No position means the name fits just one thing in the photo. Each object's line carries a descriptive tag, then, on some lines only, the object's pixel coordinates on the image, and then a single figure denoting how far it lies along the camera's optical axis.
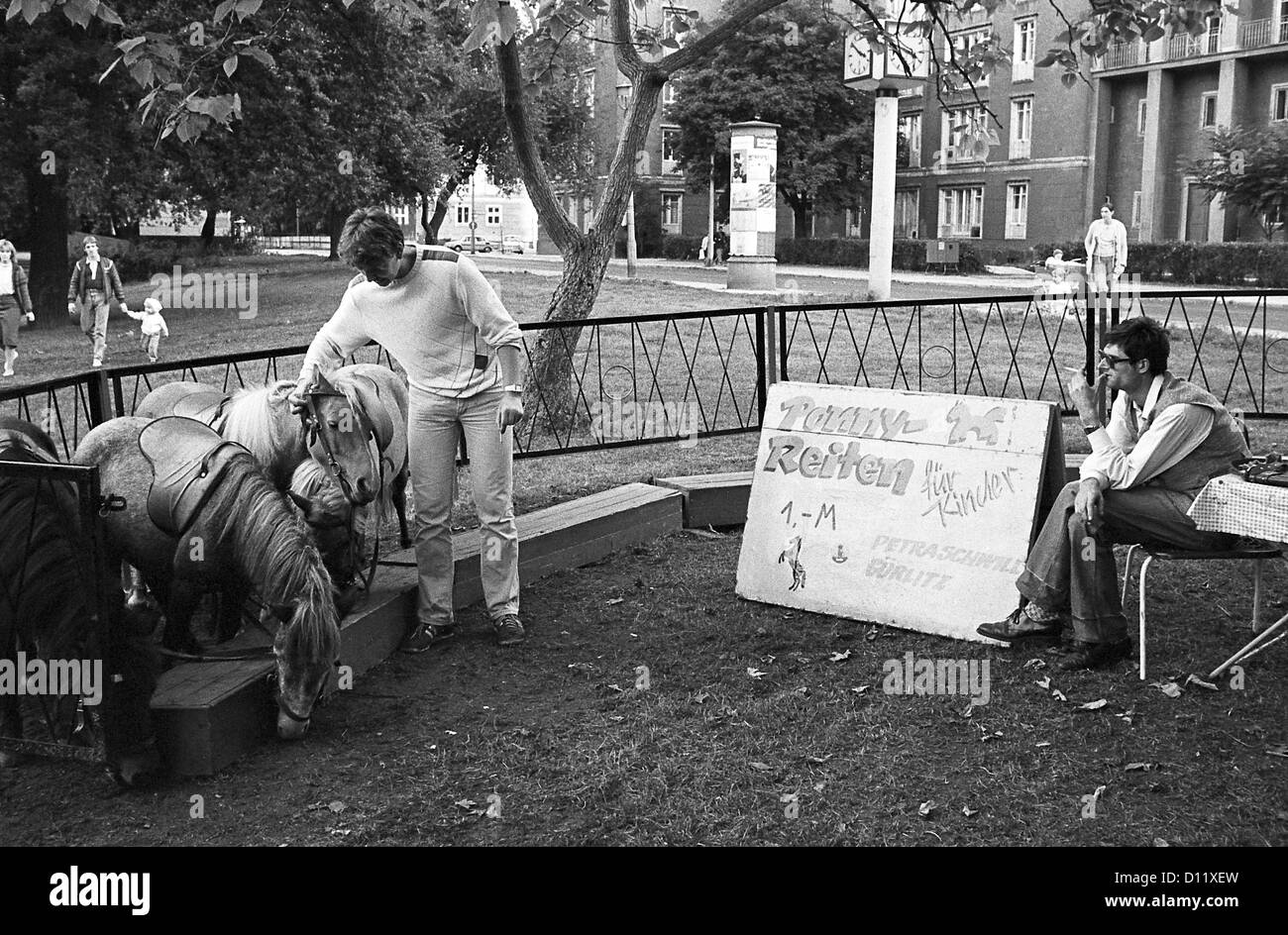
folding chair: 5.29
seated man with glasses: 5.41
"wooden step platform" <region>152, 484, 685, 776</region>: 4.68
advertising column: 26.69
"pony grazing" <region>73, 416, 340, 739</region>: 4.57
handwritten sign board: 6.07
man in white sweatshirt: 5.78
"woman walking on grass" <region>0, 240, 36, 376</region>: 18.17
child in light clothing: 19.33
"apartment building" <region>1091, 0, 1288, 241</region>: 41.47
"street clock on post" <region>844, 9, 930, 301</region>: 23.84
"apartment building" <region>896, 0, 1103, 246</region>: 47.62
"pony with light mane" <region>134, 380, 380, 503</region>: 5.41
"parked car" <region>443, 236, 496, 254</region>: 70.84
